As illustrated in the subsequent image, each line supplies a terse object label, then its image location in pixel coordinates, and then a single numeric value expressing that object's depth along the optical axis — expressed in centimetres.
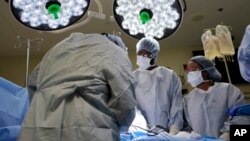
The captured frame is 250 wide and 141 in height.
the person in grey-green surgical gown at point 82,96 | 107
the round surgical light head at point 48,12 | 157
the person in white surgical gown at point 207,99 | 211
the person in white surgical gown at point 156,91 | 206
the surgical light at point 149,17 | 161
